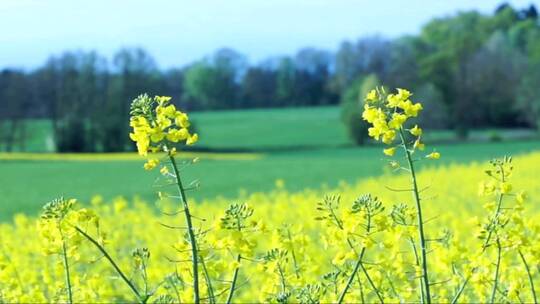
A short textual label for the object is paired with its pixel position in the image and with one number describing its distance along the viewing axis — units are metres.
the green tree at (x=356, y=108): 102.22
